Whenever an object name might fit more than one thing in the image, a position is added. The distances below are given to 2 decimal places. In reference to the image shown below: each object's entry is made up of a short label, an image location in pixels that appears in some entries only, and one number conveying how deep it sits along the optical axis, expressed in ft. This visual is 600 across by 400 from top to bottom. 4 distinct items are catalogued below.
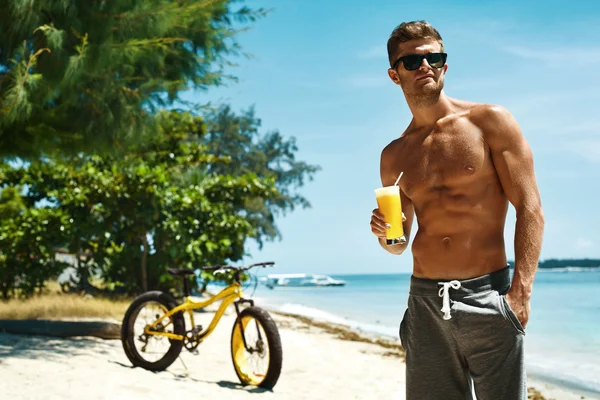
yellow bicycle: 24.68
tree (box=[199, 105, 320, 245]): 126.00
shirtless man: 9.35
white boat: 287.48
